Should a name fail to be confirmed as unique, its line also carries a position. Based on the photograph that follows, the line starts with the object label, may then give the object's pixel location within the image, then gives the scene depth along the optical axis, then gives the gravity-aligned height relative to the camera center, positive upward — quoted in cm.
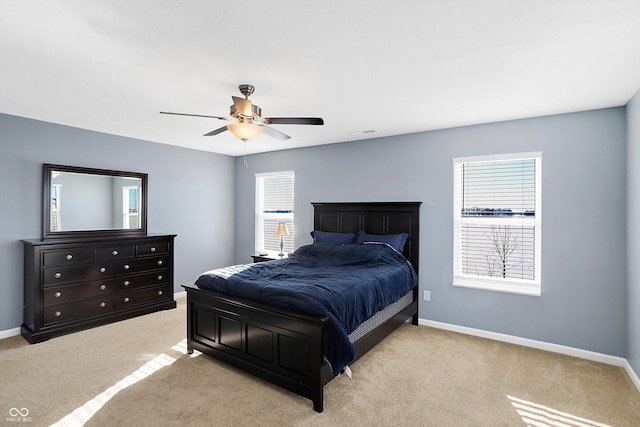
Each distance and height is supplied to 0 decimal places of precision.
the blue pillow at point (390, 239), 421 -36
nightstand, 523 -76
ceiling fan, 261 +73
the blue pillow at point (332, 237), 462 -38
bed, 243 -107
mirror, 404 +8
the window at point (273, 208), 577 +3
